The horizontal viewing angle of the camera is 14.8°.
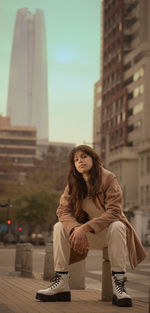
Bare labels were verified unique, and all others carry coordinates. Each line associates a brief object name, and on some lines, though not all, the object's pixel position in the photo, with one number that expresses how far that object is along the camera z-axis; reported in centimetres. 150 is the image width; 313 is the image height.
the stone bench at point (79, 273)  556
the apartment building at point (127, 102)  6994
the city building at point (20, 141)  15000
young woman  512
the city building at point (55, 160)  10562
